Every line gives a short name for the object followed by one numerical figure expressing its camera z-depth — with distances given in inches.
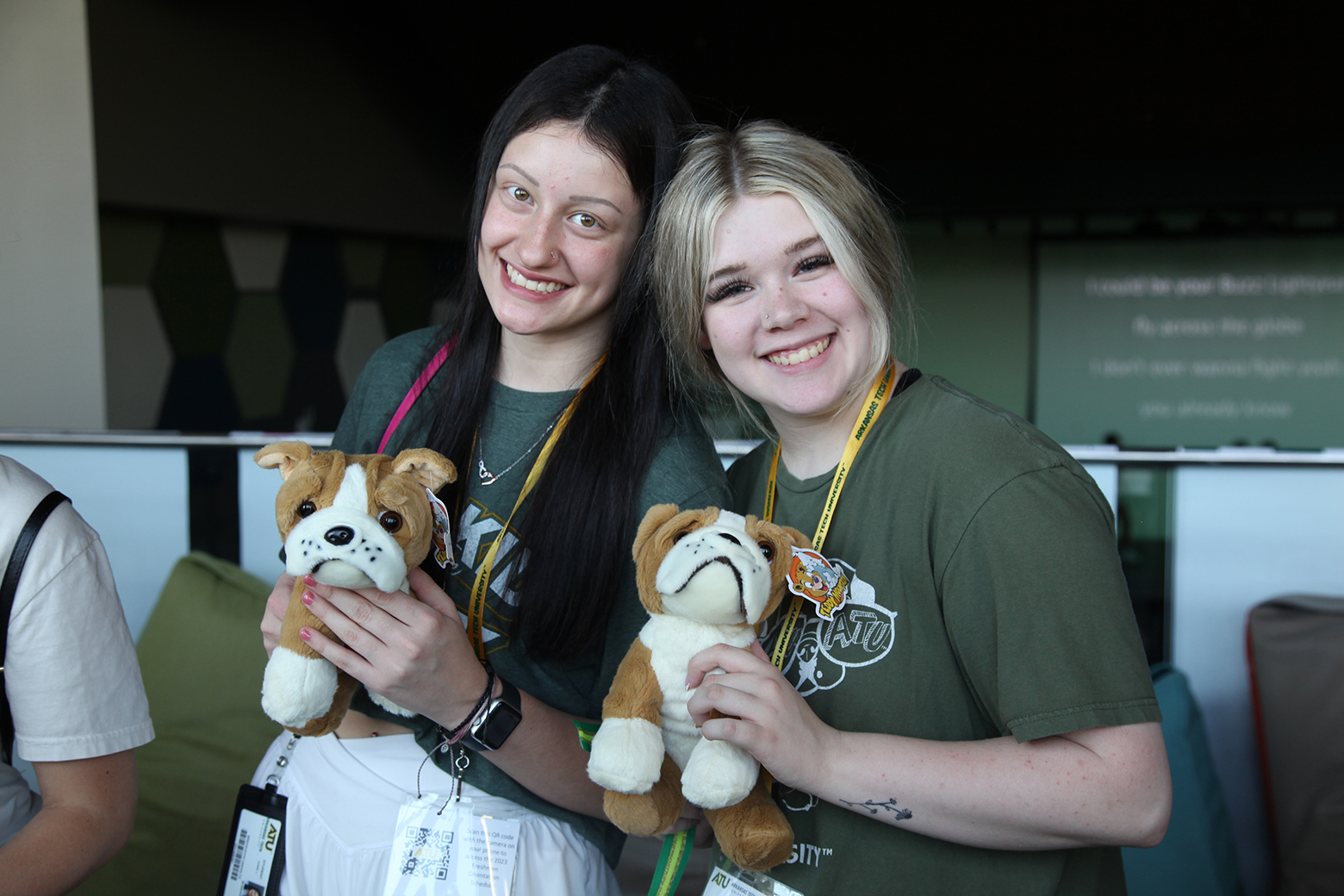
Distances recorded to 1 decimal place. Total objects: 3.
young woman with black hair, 42.3
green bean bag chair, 85.6
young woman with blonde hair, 31.8
